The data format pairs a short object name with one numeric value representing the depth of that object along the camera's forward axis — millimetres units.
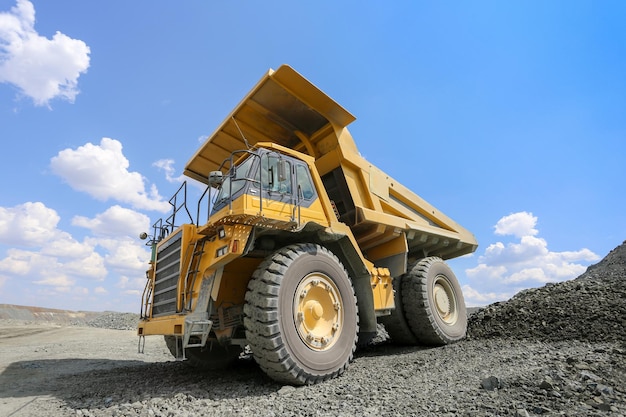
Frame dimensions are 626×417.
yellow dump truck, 4496
